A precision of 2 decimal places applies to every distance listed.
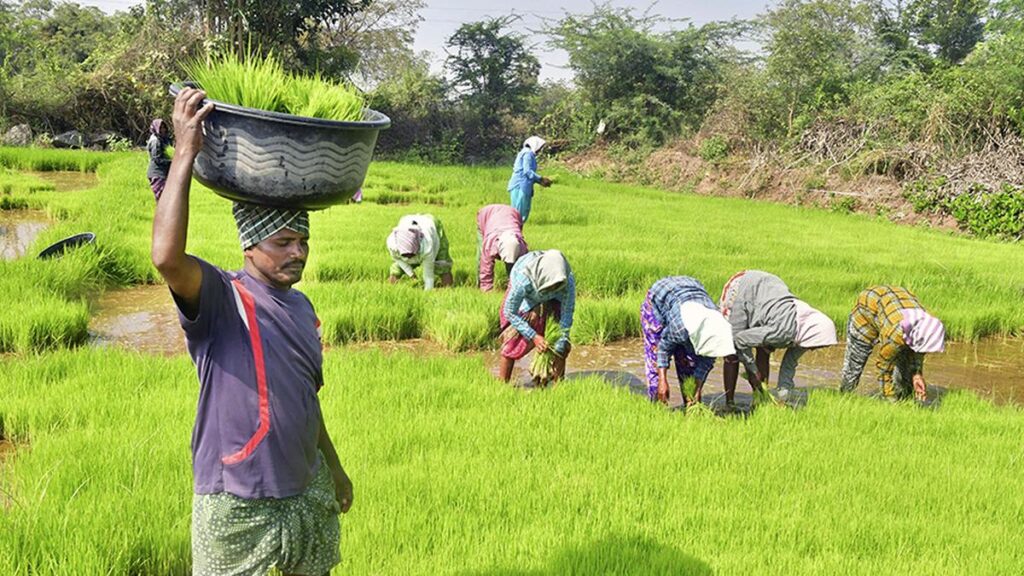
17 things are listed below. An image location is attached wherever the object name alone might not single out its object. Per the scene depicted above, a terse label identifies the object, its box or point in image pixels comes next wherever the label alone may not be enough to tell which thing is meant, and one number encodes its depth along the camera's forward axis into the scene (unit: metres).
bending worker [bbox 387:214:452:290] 6.30
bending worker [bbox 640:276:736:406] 3.82
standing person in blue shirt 8.32
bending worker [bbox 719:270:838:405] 4.15
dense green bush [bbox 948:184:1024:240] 11.95
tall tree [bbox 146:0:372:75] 19.38
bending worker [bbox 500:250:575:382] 4.33
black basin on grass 6.66
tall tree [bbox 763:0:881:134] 18.09
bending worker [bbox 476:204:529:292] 5.83
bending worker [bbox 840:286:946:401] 4.30
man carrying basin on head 1.65
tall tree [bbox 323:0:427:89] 27.70
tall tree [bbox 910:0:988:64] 24.17
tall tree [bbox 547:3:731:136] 22.62
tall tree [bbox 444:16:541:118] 25.42
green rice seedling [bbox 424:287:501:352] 5.59
